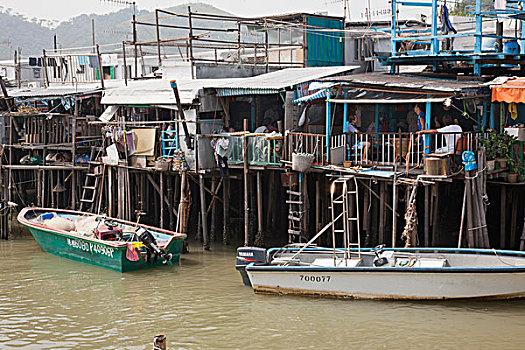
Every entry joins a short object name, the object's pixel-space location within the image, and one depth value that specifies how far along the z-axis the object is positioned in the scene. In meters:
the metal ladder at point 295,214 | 17.42
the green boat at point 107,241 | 17.19
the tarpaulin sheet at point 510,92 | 15.23
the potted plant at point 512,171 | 16.00
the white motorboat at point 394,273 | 13.69
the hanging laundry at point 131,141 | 20.49
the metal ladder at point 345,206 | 14.70
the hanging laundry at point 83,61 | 30.11
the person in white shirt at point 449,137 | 15.40
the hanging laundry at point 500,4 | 17.58
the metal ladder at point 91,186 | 21.72
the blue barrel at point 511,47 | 17.88
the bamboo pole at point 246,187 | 18.06
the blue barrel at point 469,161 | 14.95
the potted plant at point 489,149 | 15.85
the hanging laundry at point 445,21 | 18.00
